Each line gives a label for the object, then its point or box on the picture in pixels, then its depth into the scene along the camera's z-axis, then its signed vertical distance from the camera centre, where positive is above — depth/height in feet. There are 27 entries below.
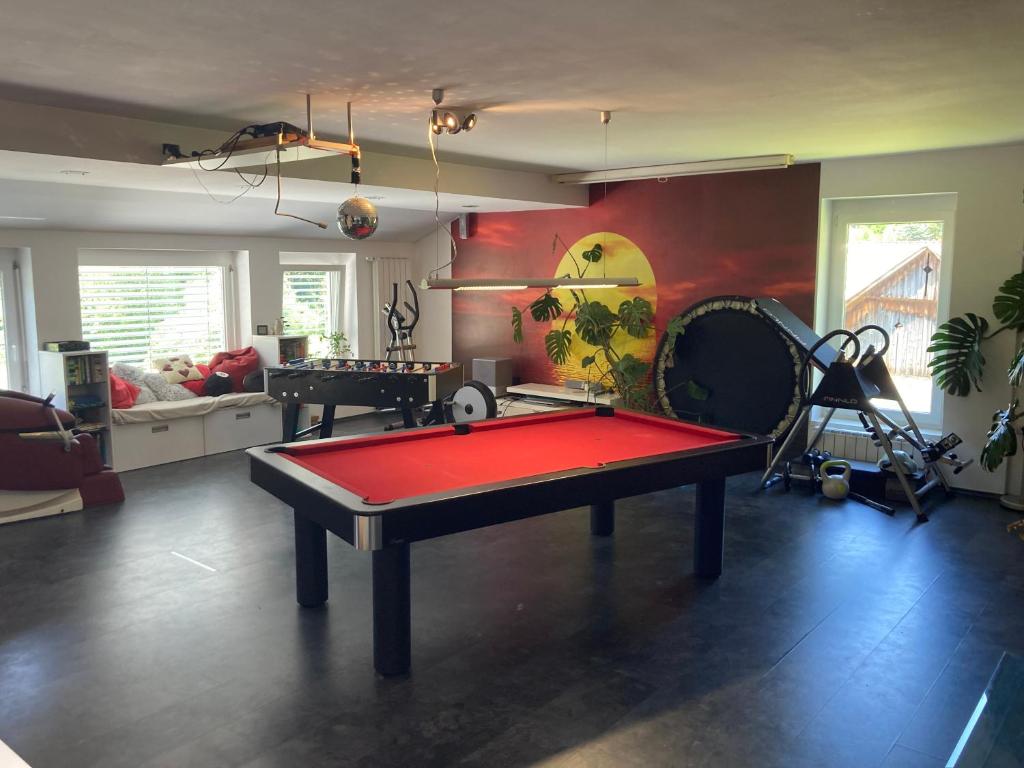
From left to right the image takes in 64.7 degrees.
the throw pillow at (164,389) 24.88 -2.94
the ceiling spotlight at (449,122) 14.06 +3.07
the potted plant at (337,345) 30.57 -1.90
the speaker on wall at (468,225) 29.84 +2.59
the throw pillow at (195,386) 26.11 -2.96
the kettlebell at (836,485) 19.83 -4.59
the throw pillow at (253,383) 26.16 -2.86
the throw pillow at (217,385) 25.94 -2.91
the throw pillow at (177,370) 25.96 -2.45
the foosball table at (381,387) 21.89 -2.55
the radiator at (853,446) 21.83 -4.05
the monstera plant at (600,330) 24.70 -1.09
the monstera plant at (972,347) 18.70 -1.20
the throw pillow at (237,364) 26.76 -2.32
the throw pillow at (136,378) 24.47 -2.57
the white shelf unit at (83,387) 21.68 -2.58
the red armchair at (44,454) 18.26 -3.70
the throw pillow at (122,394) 23.29 -2.92
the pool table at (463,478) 10.68 -2.70
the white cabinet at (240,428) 25.09 -4.26
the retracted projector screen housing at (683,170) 20.98 +3.52
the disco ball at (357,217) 14.08 +1.34
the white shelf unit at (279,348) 26.99 -1.83
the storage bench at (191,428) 22.99 -4.08
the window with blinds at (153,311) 24.91 -0.58
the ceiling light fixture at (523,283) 13.53 +0.23
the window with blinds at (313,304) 30.09 -0.36
